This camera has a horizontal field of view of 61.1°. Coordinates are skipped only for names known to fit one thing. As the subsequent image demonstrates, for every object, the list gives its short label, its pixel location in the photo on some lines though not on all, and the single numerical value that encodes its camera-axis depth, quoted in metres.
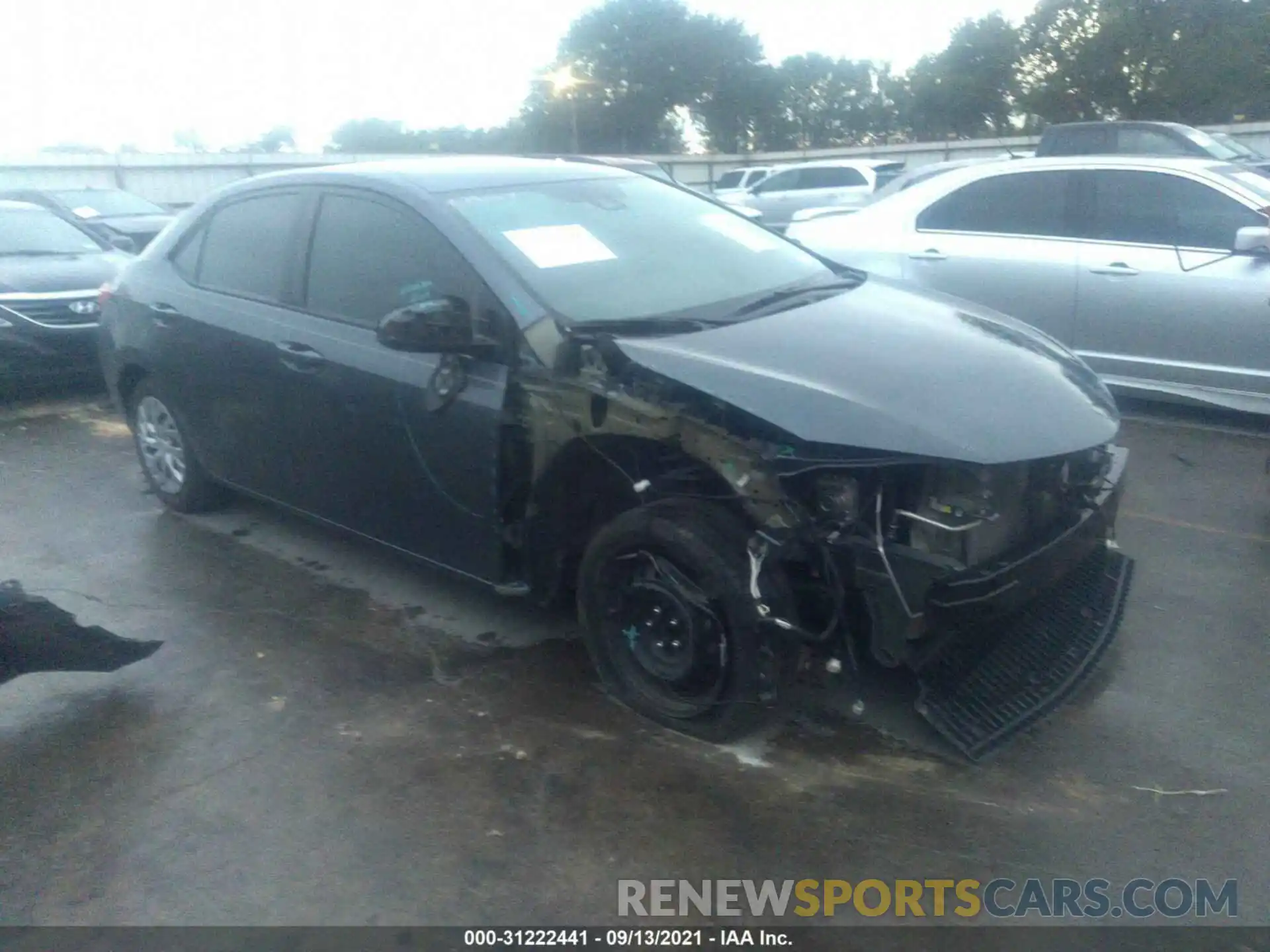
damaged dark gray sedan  3.18
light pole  53.62
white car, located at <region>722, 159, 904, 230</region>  20.38
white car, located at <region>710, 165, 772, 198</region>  24.87
